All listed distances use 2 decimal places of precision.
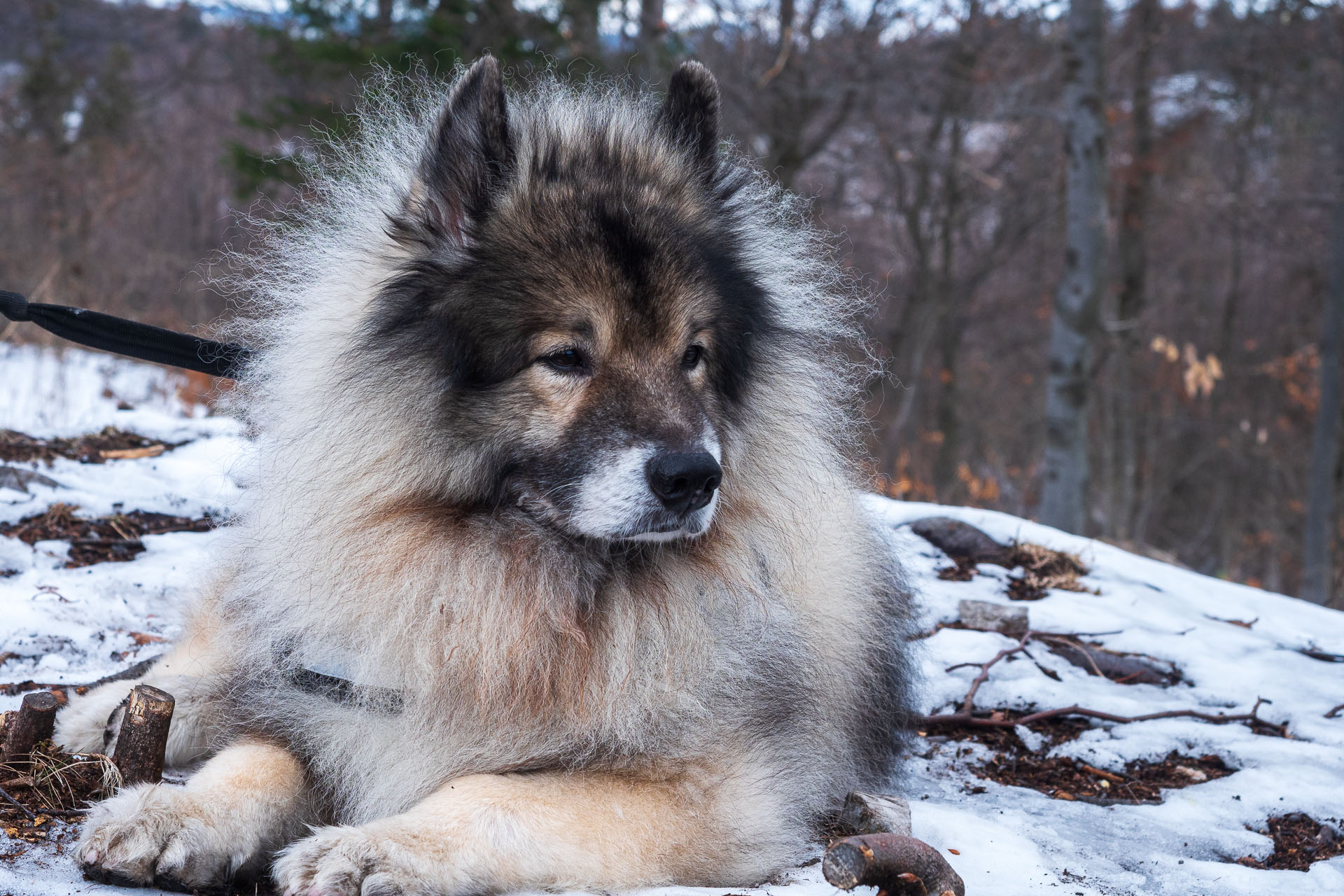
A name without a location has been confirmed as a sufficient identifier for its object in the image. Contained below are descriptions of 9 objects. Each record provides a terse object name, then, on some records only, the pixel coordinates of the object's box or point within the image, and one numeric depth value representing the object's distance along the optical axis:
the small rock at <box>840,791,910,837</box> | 2.42
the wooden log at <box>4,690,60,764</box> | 2.38
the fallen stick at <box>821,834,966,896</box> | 1.91
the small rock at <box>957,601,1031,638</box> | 4.23
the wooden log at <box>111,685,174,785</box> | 2.23
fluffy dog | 2.18
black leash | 2.98
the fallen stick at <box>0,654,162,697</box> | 2.86
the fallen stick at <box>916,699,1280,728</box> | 3.41
